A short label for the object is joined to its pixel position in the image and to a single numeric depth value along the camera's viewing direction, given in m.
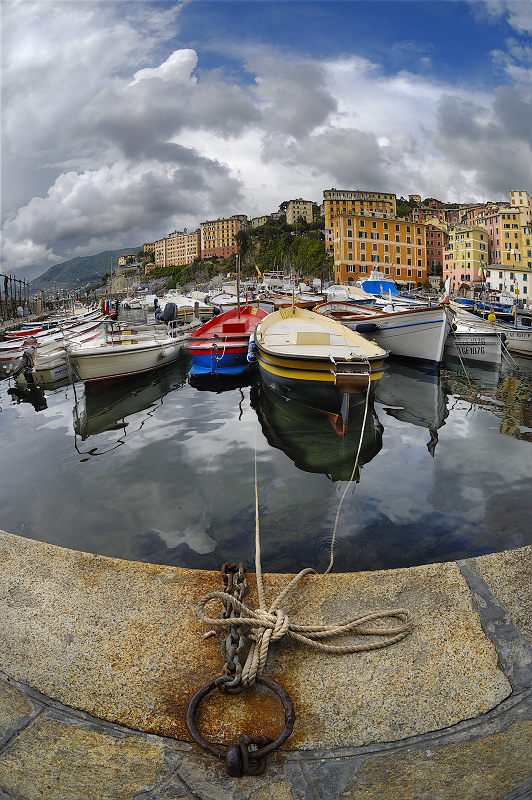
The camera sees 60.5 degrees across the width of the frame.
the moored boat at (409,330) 15.74
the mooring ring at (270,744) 1.87
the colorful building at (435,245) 90.39
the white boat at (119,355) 12.21
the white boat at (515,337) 20.25
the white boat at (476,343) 17.66
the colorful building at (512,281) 54.00
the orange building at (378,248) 66.12
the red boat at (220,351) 14.27
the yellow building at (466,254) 72.38
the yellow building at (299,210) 118.19
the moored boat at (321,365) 8.01
